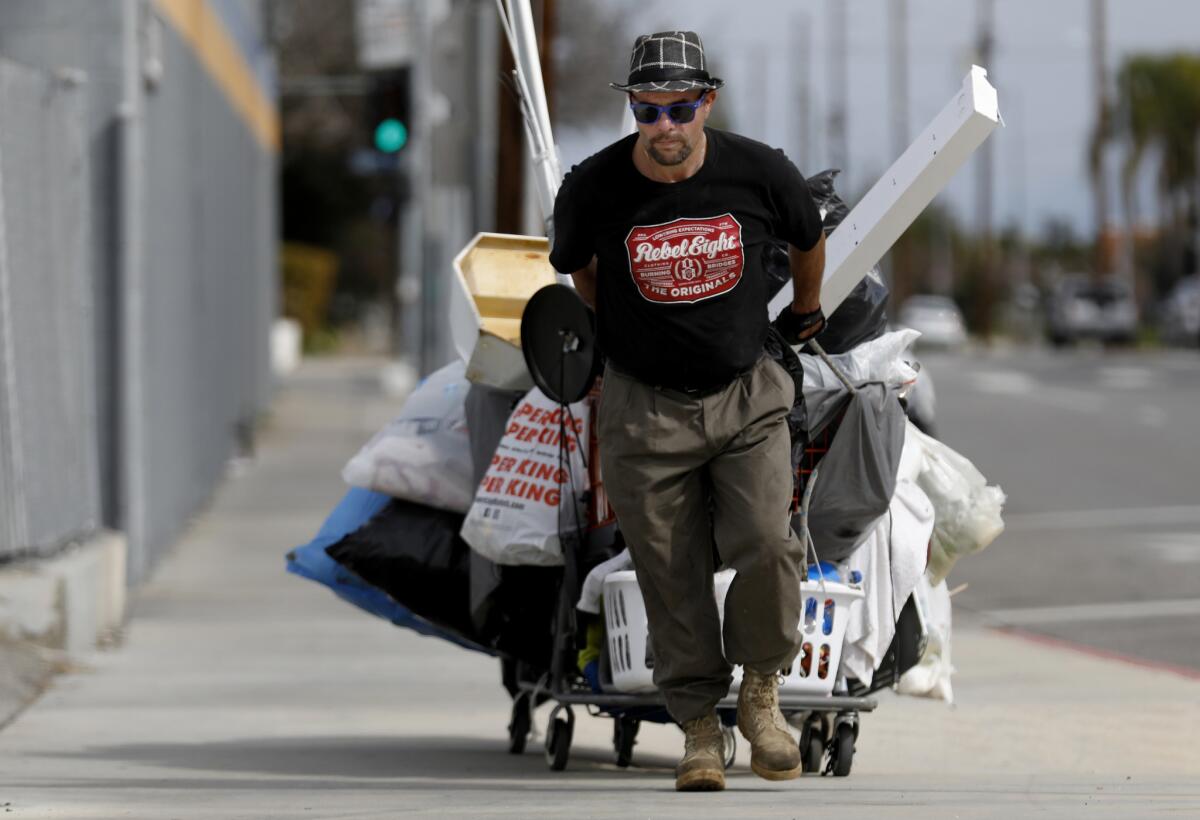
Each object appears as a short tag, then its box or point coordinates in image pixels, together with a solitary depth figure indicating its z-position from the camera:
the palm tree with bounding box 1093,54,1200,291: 165.87
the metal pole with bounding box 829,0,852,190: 160.87
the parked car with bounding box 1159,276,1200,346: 107.50
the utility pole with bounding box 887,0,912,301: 163.37
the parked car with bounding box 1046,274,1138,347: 113.31
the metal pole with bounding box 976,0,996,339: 164.12
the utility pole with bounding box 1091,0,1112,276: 143.62
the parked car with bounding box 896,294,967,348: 128.62
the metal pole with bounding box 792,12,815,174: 159.72
